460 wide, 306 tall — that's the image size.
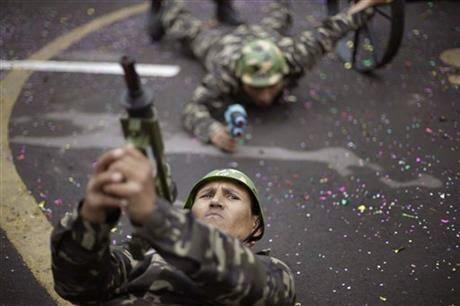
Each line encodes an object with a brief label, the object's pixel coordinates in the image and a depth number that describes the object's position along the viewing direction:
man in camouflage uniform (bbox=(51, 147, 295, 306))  1.44
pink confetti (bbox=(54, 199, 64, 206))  3.22
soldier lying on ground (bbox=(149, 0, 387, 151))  3.77
